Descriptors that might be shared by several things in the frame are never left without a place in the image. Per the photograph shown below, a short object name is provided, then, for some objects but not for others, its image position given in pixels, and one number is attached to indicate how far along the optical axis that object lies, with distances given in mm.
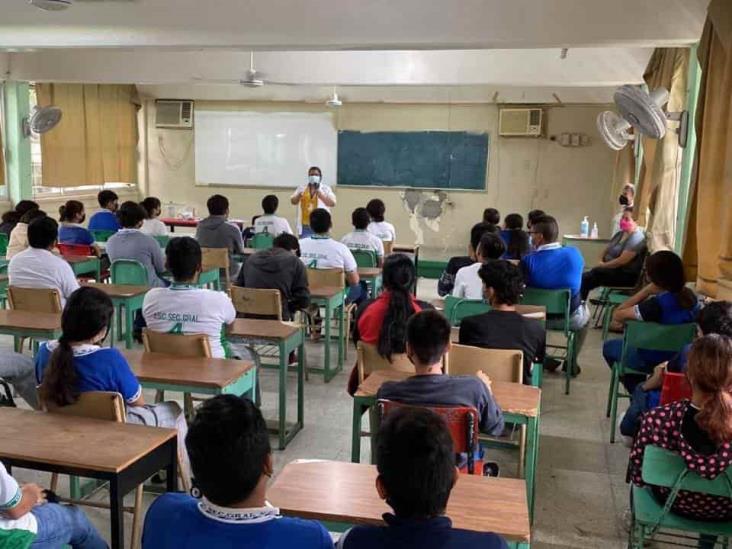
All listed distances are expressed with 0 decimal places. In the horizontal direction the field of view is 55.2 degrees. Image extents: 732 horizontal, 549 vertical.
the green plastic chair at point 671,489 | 2125
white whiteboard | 10742
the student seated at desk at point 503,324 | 3277
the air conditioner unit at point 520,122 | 9797
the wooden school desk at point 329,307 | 4824
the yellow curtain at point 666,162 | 5898
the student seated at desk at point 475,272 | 4359
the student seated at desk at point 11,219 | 6652
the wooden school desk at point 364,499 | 1729
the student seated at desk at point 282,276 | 4715
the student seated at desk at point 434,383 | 2277
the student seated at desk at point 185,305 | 3367
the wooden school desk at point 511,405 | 2619
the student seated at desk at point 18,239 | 5707
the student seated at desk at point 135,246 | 5480
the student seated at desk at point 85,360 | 2430
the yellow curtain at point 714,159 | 4168
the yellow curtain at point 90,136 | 9883
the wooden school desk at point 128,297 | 4570
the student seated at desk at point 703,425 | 2135
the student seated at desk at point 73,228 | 6184
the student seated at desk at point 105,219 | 7594
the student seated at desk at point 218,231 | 6465
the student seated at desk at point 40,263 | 4379
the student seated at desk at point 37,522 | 1752
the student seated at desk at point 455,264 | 5348
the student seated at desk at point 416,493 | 1345
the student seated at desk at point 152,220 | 7098
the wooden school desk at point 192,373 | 2812
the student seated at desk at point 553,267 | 4785
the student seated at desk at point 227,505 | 1397
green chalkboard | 10172
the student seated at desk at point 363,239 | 6215
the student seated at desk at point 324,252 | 5348
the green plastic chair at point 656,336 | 3576
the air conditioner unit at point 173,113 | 11180
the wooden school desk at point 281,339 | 3605
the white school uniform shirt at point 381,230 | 7074
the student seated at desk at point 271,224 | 7383
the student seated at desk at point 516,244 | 5641
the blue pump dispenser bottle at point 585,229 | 8875
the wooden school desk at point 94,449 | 2021
